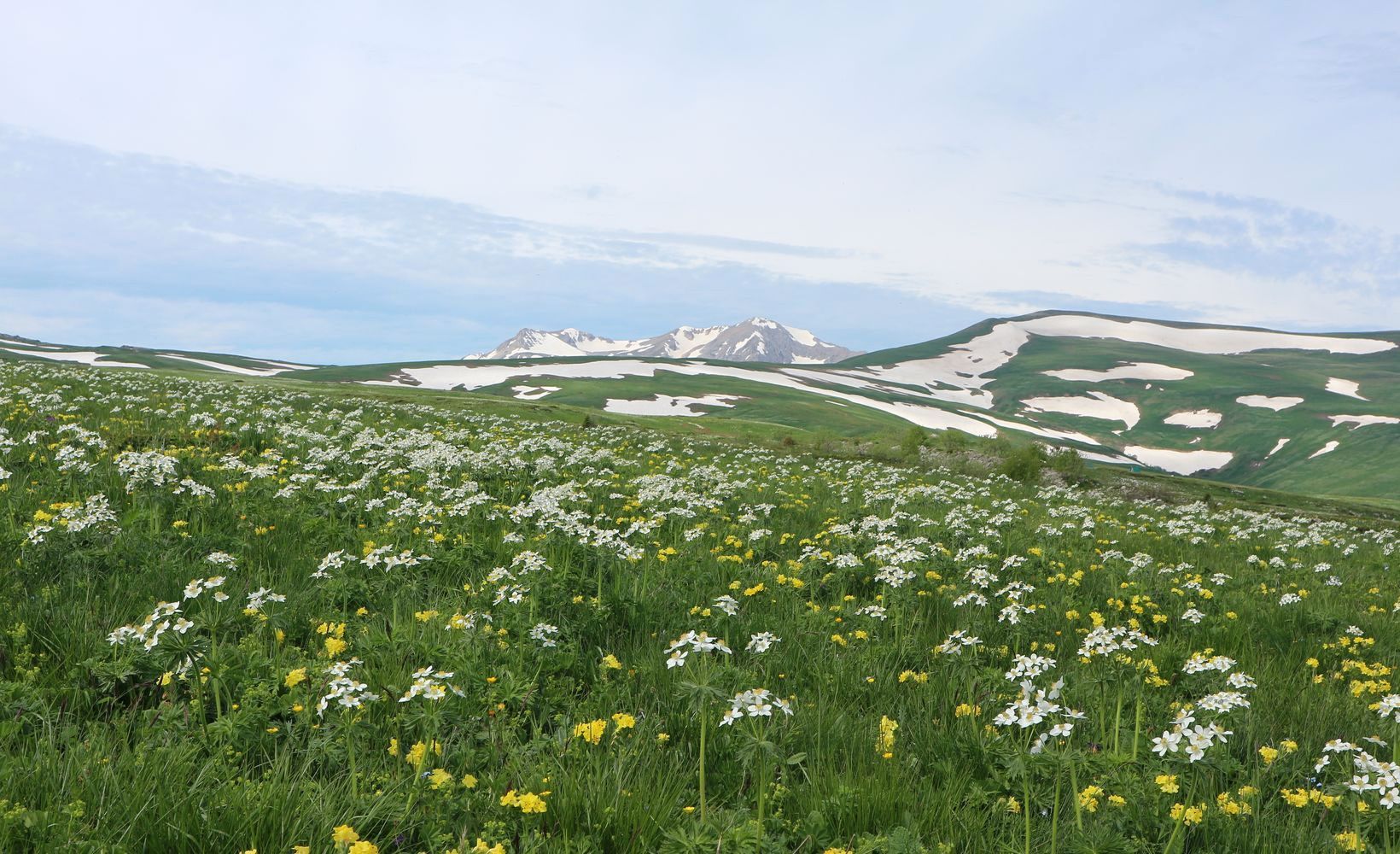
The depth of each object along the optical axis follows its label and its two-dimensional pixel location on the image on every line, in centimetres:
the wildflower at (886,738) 448
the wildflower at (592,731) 411
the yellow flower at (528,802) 335
